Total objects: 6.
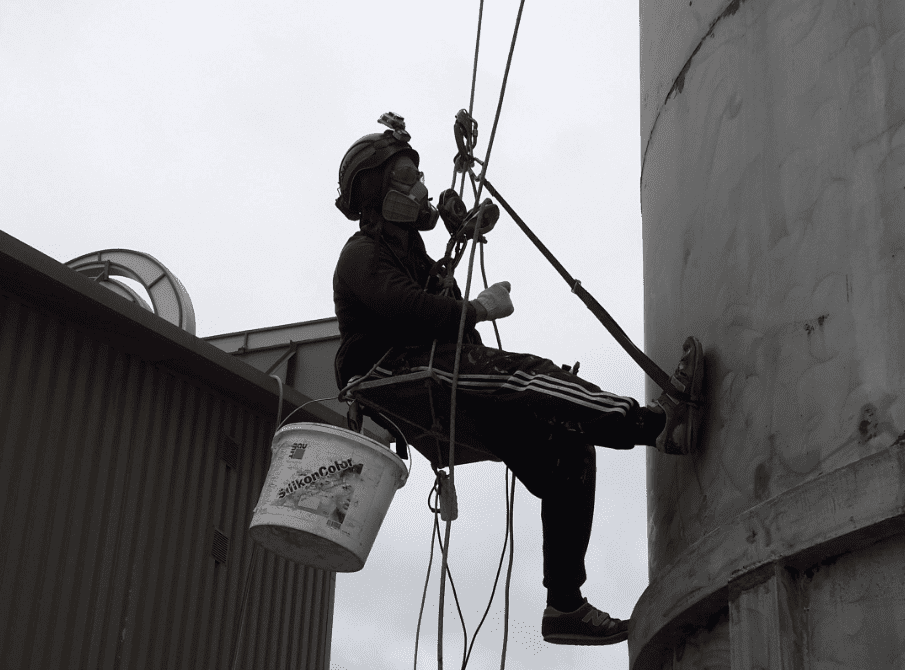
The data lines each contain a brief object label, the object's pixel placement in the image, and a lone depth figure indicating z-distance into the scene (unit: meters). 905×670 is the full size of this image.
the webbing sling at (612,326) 5.32
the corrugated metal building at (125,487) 9.12
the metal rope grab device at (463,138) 6.35
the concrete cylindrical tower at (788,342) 4.03
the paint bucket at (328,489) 5.66
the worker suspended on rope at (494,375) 5.44
